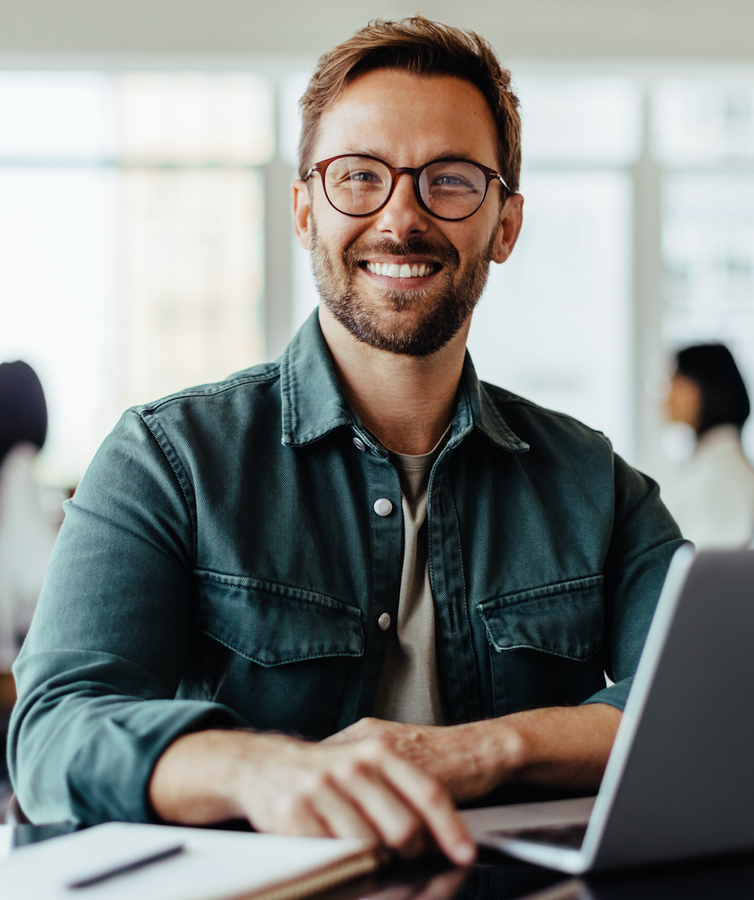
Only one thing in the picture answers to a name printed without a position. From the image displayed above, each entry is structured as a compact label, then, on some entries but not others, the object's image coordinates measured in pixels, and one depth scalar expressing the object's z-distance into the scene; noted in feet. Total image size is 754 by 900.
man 2.91
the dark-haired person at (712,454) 10.24
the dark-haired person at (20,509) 9.52
